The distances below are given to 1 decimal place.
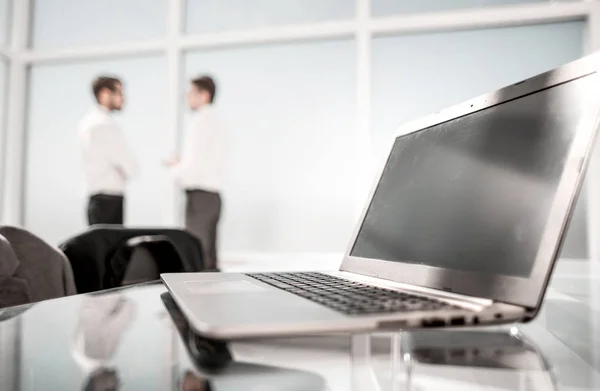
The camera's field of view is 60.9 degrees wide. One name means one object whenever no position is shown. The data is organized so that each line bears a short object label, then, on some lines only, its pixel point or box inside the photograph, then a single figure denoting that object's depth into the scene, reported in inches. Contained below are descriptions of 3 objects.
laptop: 13.8
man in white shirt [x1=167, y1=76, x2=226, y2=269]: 112.0
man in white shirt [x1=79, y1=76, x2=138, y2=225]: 109.6
